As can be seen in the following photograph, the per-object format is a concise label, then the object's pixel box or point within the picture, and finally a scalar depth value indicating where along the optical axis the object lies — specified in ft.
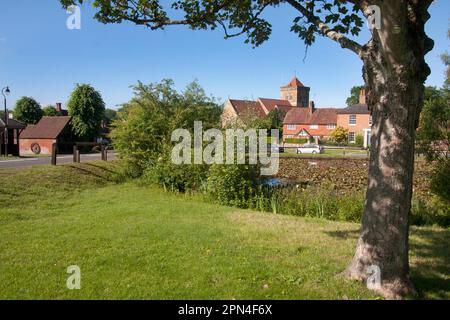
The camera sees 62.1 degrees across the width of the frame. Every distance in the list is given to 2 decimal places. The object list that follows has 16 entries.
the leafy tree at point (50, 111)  229.29
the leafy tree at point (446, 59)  114.72
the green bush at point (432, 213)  34.75
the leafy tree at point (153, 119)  59.26
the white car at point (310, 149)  154.40
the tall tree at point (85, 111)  136.63
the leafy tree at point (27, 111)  215.92
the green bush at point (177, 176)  47.80
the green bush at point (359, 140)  202.70
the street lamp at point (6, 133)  96.48
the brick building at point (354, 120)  214.28
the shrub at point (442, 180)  35.14
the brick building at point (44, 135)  125.90
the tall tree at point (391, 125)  15.33
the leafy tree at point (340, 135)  216.66
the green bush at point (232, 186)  40.50
